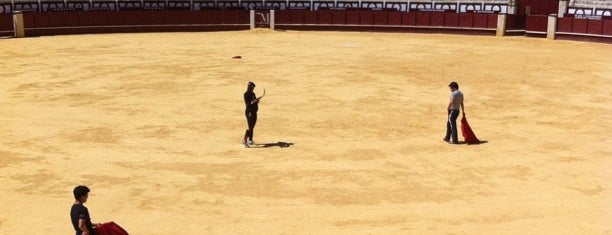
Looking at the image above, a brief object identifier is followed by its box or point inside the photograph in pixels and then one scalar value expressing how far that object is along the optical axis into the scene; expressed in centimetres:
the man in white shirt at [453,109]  1252
